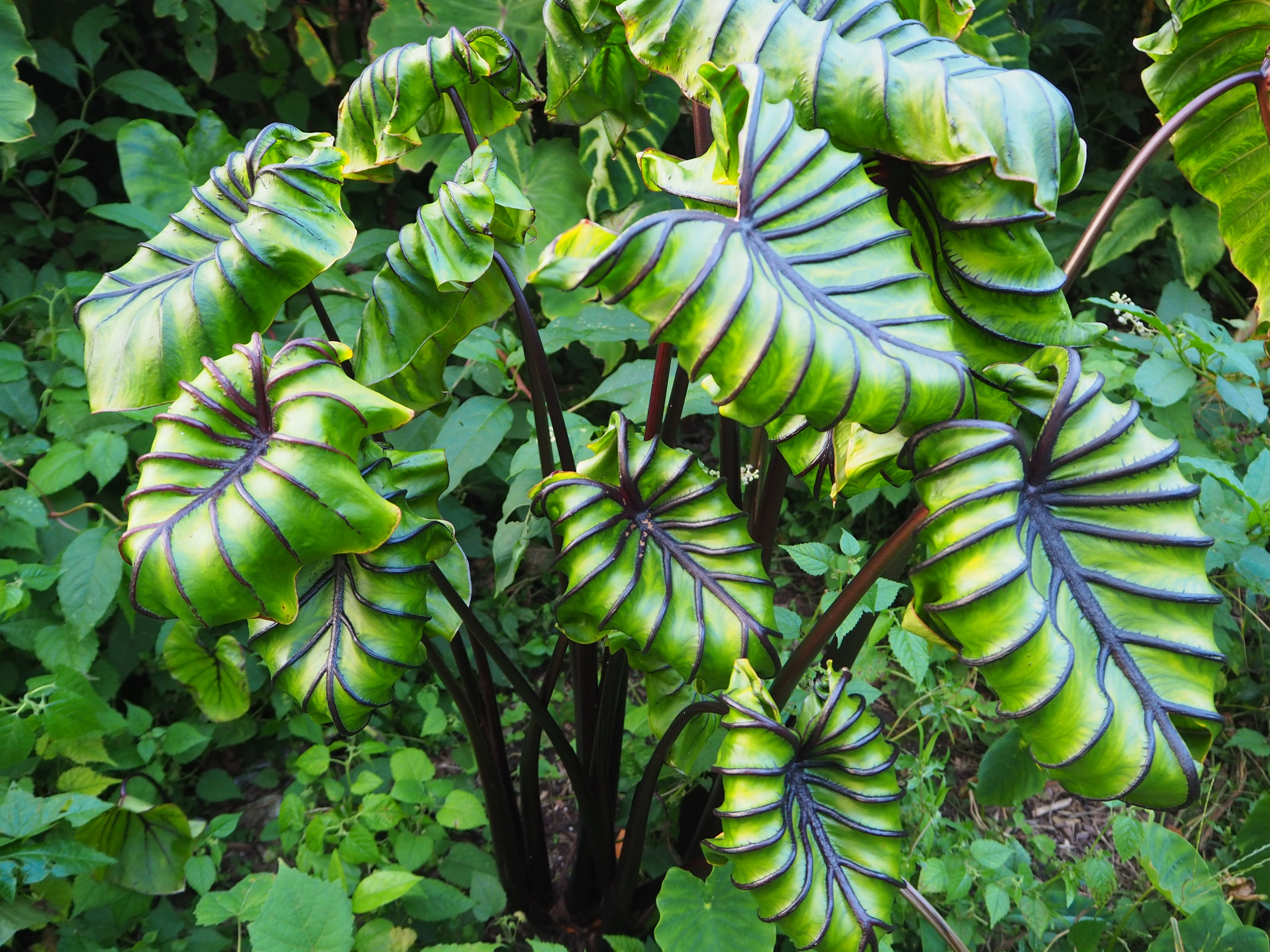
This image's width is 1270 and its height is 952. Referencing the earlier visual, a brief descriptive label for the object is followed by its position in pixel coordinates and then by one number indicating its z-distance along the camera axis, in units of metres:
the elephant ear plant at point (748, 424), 0.56
